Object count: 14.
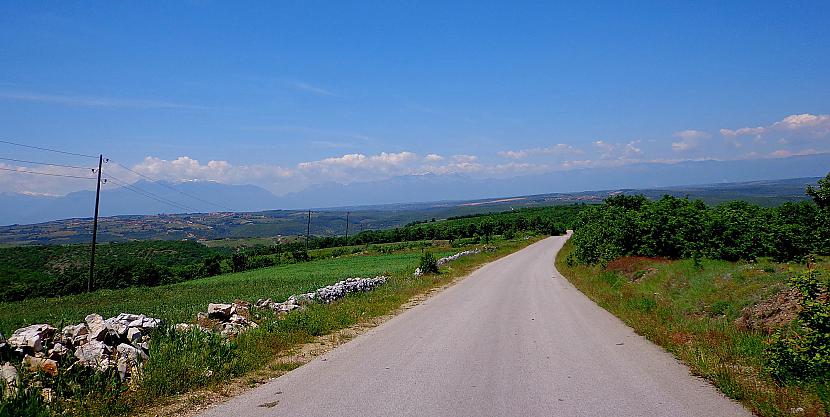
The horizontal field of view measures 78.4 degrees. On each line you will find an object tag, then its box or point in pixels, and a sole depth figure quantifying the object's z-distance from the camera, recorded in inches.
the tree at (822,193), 695.1
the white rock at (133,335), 346.9
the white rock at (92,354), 283.8
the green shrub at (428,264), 1214.3
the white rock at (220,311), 507.2
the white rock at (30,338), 293.1
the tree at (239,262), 2701.8
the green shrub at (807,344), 258.2
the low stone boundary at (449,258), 1200.5
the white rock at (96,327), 327.6
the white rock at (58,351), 286.0
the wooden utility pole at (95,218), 1517.0
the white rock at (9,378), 241.6
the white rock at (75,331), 339.0
